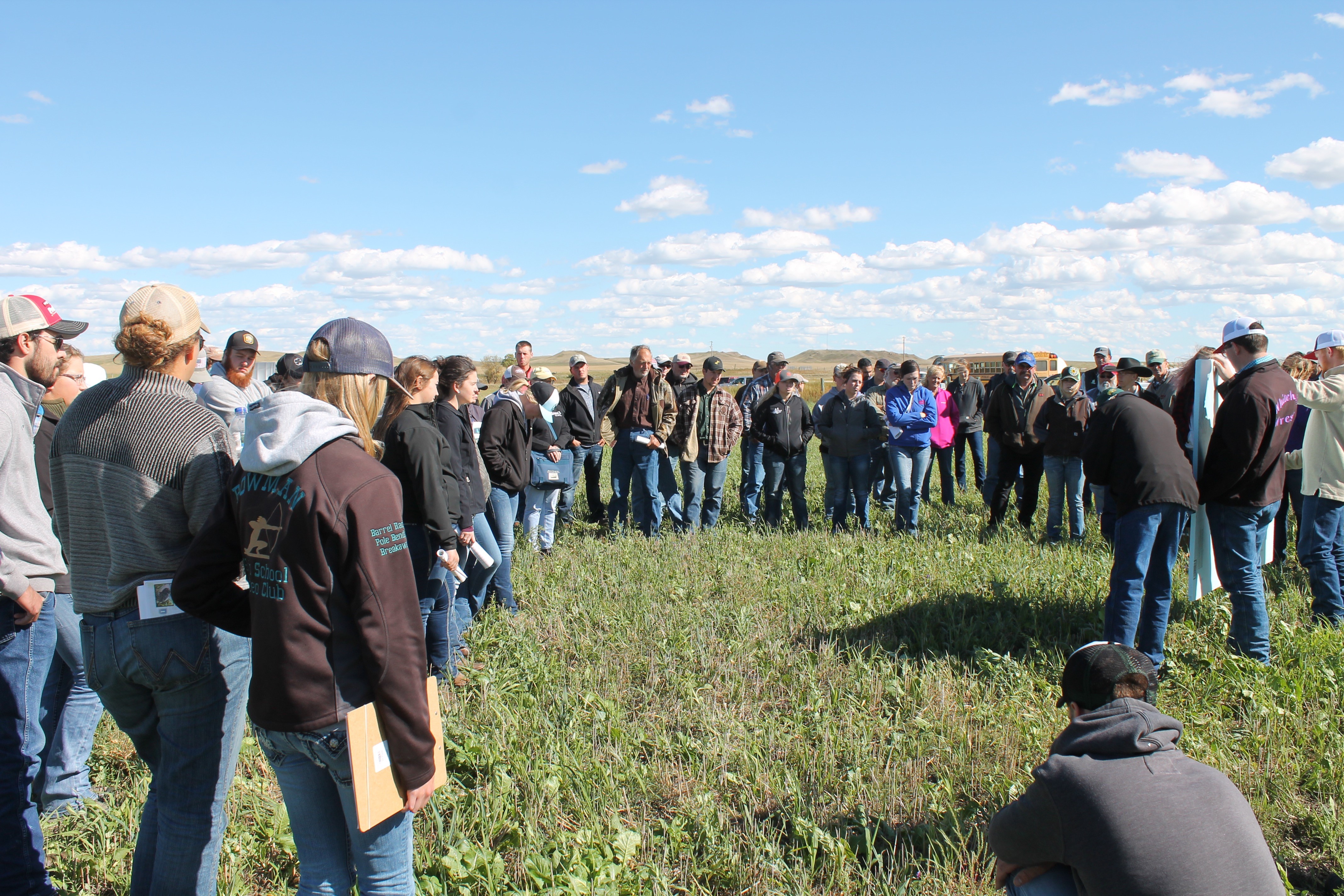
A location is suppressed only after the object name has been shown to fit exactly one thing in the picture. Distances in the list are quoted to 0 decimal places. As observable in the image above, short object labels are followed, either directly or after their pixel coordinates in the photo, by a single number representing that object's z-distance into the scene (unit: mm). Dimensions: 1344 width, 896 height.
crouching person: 2062
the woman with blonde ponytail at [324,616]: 2119
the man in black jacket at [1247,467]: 4957
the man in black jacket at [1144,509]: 4914
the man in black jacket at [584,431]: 10016
